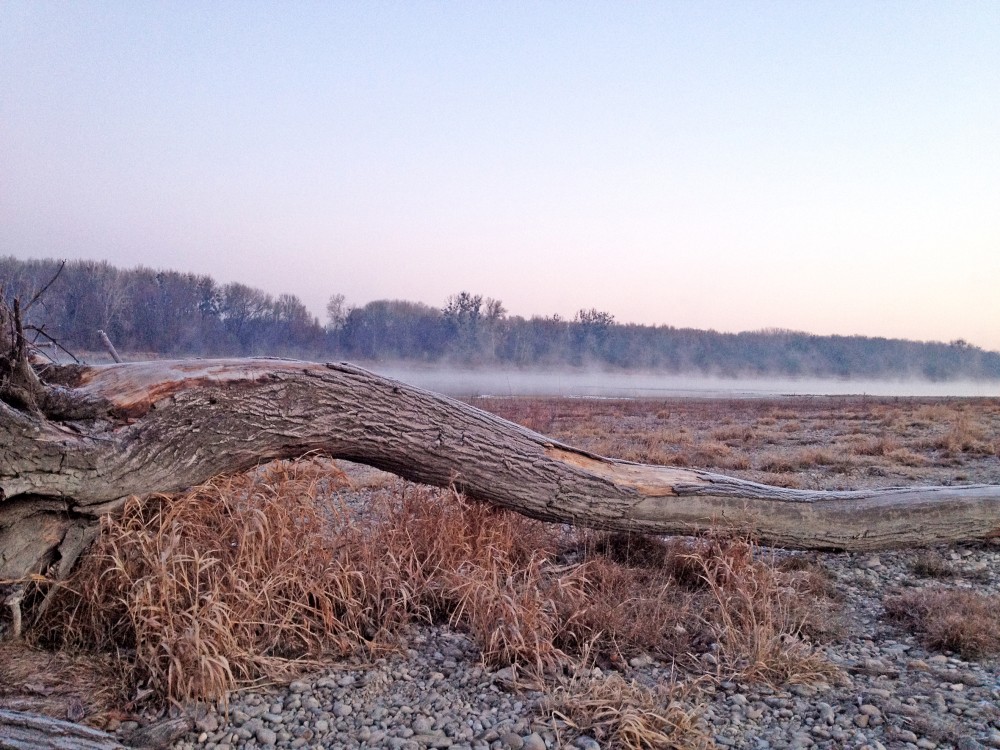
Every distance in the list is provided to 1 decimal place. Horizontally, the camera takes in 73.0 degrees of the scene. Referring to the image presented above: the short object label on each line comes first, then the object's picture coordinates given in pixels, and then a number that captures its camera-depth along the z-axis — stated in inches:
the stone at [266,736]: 118.0
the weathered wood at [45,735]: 97.9
